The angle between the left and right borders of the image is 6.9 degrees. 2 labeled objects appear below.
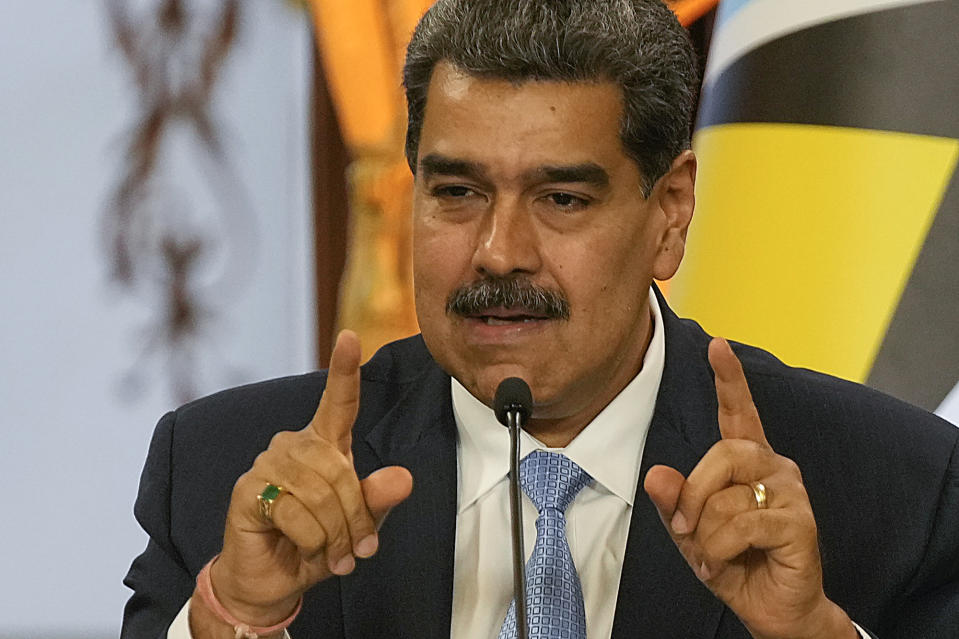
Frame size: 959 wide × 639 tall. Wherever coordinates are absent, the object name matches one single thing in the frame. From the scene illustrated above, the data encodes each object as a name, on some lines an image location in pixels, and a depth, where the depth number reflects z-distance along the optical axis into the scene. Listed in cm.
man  413
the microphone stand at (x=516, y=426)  405
